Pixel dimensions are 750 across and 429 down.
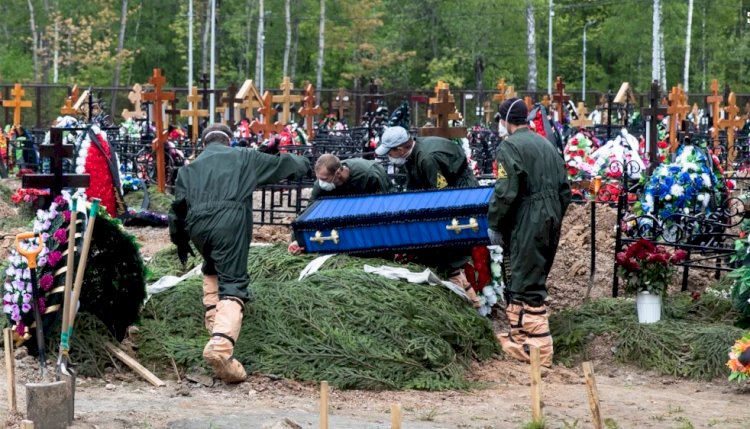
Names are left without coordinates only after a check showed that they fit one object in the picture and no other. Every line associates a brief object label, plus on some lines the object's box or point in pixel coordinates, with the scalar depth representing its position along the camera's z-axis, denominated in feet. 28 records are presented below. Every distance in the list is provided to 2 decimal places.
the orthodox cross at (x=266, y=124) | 71.15
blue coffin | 32.78
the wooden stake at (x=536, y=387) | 22.79
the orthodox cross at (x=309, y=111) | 84.23
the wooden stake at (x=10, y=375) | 23.97
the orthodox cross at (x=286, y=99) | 78.95
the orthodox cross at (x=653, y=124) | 64.34
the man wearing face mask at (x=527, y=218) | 30.68
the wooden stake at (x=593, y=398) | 21.98
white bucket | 33.01
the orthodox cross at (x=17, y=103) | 94.53
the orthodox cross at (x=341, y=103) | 111.45
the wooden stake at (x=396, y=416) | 19.93
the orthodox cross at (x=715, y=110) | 91.30
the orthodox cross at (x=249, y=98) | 84.02
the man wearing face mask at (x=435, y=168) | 34.04
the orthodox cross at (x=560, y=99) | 80.88
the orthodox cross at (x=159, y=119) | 66.69
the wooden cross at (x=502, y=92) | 98.00
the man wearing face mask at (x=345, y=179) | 34.35
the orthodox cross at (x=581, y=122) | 84.12
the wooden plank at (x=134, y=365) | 28.30
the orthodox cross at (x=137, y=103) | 88.76
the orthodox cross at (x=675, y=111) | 75.31
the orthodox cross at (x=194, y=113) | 79.41
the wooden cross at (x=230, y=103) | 91.85
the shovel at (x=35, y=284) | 24.53
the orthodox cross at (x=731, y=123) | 85.37
